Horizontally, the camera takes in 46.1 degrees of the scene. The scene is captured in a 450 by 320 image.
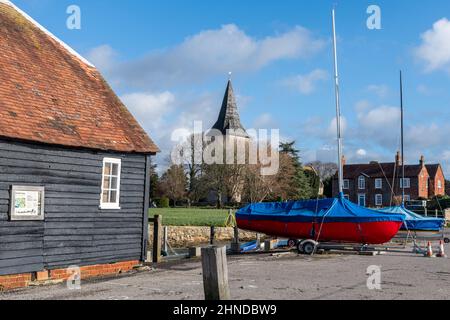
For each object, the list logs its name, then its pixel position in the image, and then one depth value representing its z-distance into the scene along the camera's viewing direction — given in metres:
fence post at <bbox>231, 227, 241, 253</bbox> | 21.39
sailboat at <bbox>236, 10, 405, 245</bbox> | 19.39
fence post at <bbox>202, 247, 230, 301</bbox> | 6.89
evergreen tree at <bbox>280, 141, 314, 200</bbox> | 71.24
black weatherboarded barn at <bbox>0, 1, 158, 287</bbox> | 13.07
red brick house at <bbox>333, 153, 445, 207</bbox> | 73.56
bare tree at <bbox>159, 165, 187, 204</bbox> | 78.62
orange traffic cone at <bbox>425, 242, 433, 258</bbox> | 19.05
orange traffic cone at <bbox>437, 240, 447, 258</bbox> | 19.09
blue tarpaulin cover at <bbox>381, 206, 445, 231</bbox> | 26.52
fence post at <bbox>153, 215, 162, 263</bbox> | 18.14
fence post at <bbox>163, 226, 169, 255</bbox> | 20.72
